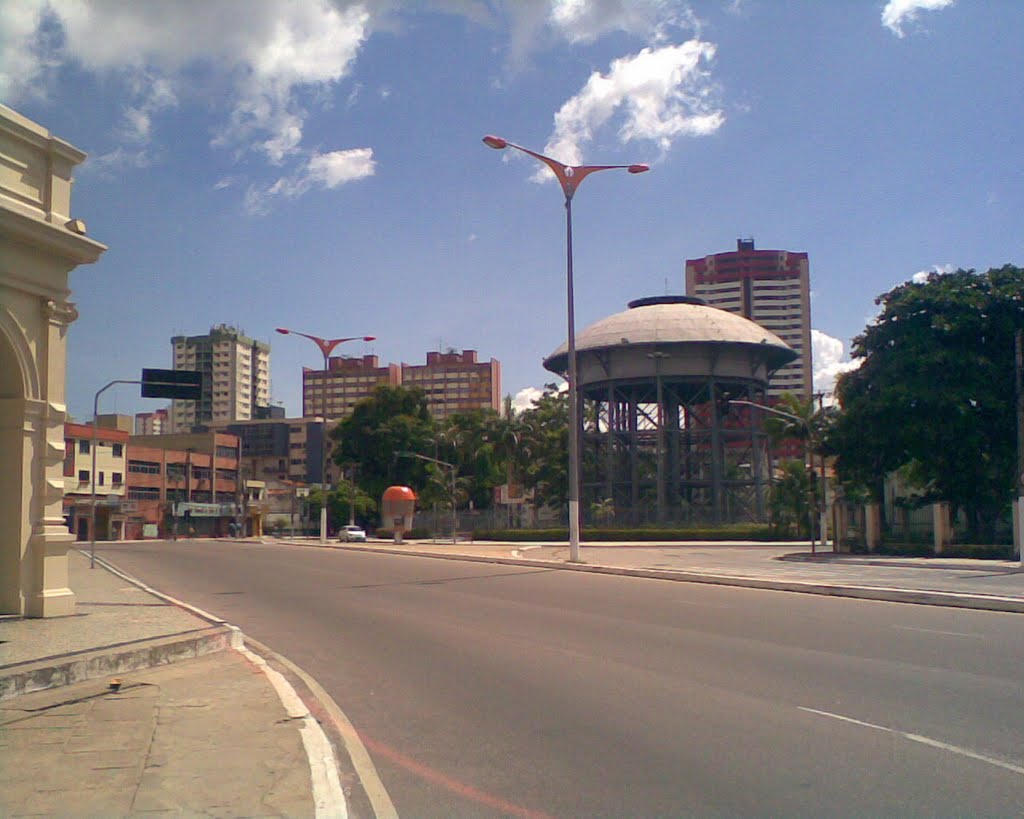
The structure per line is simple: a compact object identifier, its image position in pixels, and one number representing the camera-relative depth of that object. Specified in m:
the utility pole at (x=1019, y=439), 28.78
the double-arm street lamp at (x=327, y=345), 51.25
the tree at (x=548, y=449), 76.25
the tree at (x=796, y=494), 49.06
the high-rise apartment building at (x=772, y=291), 157.12
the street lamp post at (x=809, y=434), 43.06
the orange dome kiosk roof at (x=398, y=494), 67.75
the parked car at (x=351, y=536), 66.94
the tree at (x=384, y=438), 85.31
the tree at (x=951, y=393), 38.44
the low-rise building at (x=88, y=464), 55.09
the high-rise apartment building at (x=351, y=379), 152.62
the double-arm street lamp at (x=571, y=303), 29.77
